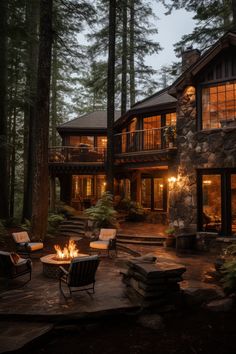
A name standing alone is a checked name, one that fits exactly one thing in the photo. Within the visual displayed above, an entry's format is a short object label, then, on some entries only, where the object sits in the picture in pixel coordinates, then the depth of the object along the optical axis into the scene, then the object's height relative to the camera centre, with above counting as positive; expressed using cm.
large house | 1029 +208
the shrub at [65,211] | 1708 -122
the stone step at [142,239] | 1168 -213
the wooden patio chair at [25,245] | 889 -186
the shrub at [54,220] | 1496 -163
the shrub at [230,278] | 564 -184
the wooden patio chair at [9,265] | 634 -180
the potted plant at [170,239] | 1090 -191
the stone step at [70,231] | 1398 -214
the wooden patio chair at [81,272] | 560 -174
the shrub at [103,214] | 1309 -108
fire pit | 696 -185
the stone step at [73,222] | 1538 -176
